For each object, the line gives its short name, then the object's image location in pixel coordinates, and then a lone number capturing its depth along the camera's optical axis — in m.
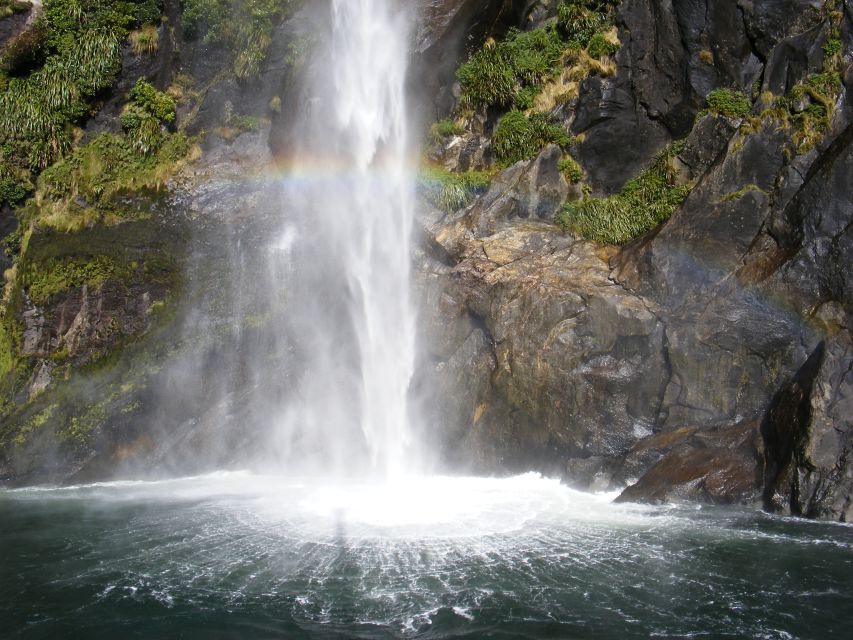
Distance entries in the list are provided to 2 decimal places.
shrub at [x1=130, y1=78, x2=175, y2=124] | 25.92
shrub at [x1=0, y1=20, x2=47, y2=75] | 26.62
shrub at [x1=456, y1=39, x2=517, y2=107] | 22.90
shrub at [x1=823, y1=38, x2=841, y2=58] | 17.59
